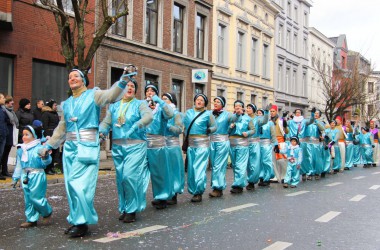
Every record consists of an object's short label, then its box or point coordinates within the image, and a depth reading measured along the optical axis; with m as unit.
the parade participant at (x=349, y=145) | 20.59
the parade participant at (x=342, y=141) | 19.50
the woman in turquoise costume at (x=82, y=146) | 6.05
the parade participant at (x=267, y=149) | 12.46
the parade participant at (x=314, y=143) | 14.41
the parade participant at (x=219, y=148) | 9.96
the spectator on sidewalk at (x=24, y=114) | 12.76
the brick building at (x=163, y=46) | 21.22
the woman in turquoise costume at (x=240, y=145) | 10.73
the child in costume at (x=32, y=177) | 6.73
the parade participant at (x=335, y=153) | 18.14
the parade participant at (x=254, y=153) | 11.66
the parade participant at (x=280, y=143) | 13.29
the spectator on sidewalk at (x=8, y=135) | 12.41
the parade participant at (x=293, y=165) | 12.45
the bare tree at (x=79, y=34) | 13.95
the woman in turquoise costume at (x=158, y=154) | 8.36
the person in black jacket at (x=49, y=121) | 13.37
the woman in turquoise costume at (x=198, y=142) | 9.36
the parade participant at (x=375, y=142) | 22.91
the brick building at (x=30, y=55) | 16.17
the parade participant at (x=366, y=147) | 22.34
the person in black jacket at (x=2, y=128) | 11.81
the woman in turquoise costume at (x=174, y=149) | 8.84
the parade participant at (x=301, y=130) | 14.12
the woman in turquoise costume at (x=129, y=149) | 7.07
